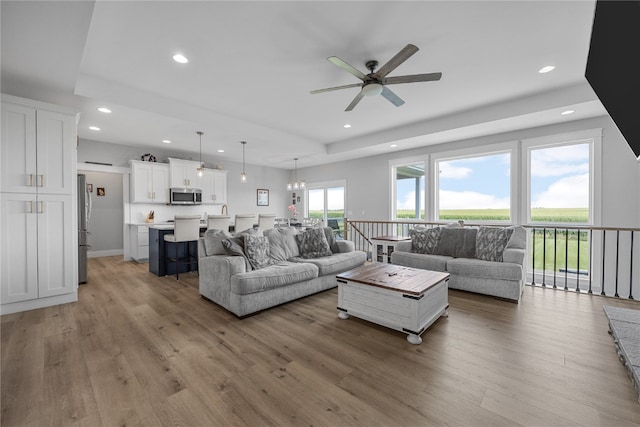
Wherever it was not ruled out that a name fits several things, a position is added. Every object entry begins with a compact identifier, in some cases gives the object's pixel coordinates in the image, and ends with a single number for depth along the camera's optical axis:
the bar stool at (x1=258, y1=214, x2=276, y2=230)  5.53
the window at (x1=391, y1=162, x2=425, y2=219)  6.32
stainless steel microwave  6.49
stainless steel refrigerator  4.08
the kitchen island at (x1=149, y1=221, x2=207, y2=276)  4.61
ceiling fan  2.32
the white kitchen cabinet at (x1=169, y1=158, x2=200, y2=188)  6.52
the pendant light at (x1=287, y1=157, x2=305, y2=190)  7.29
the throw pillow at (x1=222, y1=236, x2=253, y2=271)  3.17
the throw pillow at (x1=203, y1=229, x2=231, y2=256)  3.34
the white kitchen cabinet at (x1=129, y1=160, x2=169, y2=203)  5.98
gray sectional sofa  2.86
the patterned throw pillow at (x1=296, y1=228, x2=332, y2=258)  4.04
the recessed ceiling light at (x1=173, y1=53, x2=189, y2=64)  2.86
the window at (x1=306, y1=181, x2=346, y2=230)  8.16
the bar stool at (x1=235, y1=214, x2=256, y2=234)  5.25
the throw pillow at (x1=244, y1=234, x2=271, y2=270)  3.23
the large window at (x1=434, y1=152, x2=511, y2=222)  5.17
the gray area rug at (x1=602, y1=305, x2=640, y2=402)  1.71
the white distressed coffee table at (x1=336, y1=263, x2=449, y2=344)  2.34
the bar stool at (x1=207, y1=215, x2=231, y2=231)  4.93
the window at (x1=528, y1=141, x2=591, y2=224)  4.39
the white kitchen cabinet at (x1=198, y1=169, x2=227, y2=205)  7.17
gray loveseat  3.33
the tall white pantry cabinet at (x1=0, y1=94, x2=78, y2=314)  2.91
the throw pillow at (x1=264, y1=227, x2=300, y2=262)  3.74
